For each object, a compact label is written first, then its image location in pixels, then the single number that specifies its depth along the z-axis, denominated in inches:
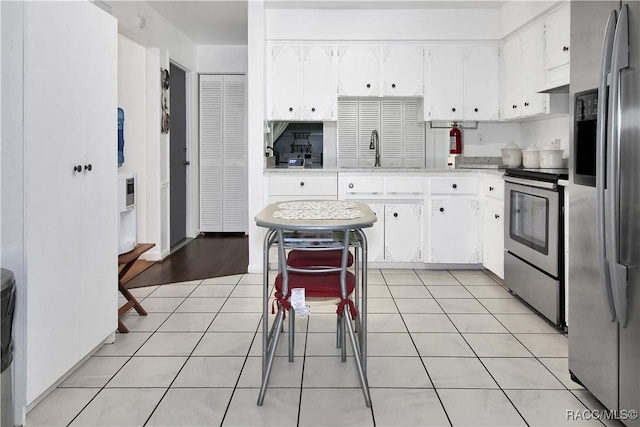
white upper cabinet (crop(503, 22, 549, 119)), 152.7
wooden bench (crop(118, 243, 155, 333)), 119.4
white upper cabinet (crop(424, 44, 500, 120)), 184.7
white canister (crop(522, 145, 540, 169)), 159.7
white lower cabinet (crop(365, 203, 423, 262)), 177.0
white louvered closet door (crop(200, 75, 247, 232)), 254.2
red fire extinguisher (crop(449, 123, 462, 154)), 194.1
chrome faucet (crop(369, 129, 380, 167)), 197.5
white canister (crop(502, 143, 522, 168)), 178.4
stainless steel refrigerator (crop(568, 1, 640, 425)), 65.9
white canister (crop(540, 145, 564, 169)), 146.4
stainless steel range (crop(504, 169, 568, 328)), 113.8
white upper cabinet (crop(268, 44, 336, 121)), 184.5
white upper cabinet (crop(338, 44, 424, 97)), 185.3
